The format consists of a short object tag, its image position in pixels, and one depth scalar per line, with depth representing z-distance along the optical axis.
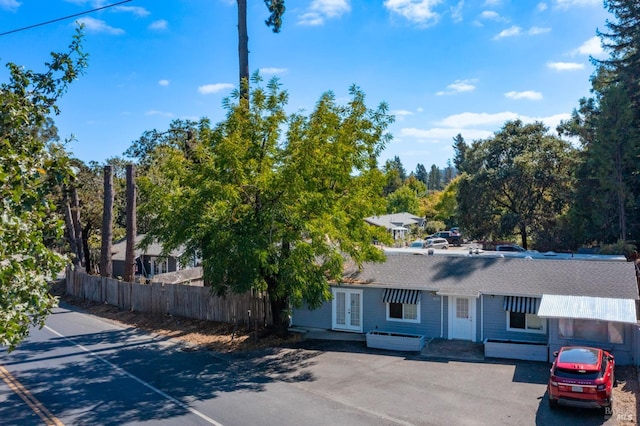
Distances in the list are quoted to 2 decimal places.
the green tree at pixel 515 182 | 48.50
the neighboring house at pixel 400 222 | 69.81
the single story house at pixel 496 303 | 17.27
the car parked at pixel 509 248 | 43.06
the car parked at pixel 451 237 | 61.37
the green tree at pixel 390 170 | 21.70
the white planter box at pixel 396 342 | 19.73
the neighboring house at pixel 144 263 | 43.43
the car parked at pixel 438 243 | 47.30
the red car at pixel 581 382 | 12.72
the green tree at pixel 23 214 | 6.46
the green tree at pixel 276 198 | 18.25
